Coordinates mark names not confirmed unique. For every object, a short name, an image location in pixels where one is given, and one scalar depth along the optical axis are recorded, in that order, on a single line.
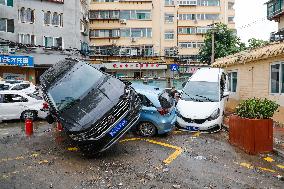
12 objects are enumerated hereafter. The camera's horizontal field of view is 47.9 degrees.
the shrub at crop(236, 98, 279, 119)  9.78
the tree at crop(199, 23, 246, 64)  43.12
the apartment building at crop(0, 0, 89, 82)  32.50
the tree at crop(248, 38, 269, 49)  52.16
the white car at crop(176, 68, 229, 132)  12.60
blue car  11.52
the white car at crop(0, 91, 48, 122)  15.55
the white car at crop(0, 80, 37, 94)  18.52
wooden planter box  9.62
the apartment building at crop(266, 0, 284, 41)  30.55
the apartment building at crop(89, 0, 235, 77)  43.94
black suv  8.52
